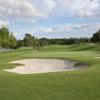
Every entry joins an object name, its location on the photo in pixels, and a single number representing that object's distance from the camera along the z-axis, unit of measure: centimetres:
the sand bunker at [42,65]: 1149
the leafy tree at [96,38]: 5554
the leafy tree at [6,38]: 3346
